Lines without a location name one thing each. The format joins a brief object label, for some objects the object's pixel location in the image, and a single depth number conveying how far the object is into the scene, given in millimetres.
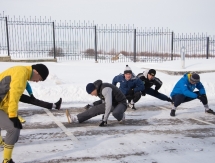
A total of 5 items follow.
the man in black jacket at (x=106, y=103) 6270
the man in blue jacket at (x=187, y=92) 7689
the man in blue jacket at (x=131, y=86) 8539
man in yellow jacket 3791
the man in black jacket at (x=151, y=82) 8839
